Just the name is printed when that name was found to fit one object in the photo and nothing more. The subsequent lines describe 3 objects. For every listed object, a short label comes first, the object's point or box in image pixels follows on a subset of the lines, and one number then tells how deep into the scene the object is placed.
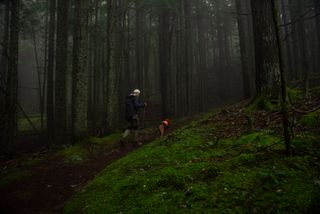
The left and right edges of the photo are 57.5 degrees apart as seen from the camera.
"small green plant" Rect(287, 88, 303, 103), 7.39
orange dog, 11.13
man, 10.68
